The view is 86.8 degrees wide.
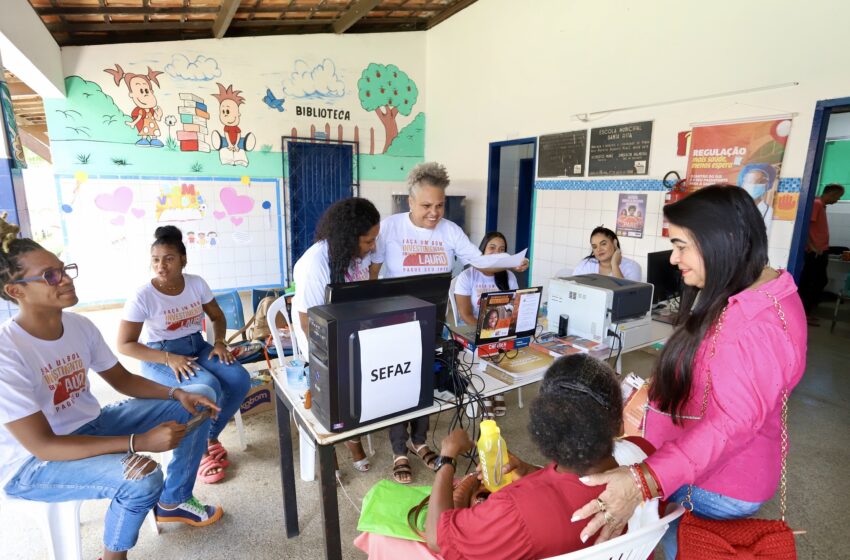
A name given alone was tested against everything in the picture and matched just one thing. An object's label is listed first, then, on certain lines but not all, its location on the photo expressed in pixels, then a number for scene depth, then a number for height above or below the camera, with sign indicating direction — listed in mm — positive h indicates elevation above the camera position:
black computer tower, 1321 -466
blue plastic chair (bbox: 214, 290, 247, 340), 3316 -860
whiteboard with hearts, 5016 -472
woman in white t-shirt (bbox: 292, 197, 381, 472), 2057 -280
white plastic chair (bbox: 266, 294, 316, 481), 2271 -936
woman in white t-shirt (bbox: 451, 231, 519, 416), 3008 -624
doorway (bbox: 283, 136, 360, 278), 5930 +139
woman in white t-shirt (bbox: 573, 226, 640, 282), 3344 -463
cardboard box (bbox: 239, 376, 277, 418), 2926 -1355
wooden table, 1439 -871
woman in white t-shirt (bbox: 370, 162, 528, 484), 2418 -276
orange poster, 3131 +290
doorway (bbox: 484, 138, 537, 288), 6125 +1
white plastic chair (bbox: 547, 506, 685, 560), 924 -723
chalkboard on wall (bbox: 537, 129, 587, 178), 4461 +418
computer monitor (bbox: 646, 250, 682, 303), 2900 -506
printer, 2268 -573
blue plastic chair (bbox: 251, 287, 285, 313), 3527 -825
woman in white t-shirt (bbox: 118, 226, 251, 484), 2279 -793
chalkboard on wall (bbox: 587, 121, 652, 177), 3932 +425
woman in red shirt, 964 -641
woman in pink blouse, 982 -386
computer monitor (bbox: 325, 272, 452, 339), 1546 -353
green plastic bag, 1207 -888
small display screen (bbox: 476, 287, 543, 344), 1954 -531
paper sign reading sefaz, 1370 -552
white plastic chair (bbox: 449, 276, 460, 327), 3062 -737
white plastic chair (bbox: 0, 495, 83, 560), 1494 -1127
